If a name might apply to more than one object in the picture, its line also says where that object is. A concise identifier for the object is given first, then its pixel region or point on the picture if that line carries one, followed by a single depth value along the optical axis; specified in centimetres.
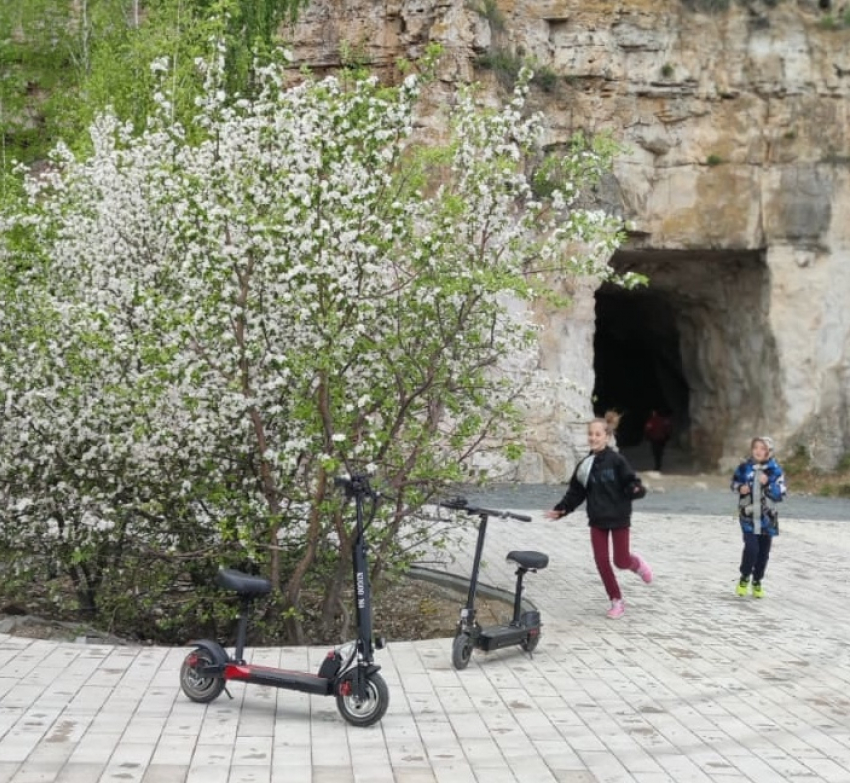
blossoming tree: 904
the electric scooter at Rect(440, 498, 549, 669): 838
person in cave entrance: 3109
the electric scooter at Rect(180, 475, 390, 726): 682
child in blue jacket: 1184
